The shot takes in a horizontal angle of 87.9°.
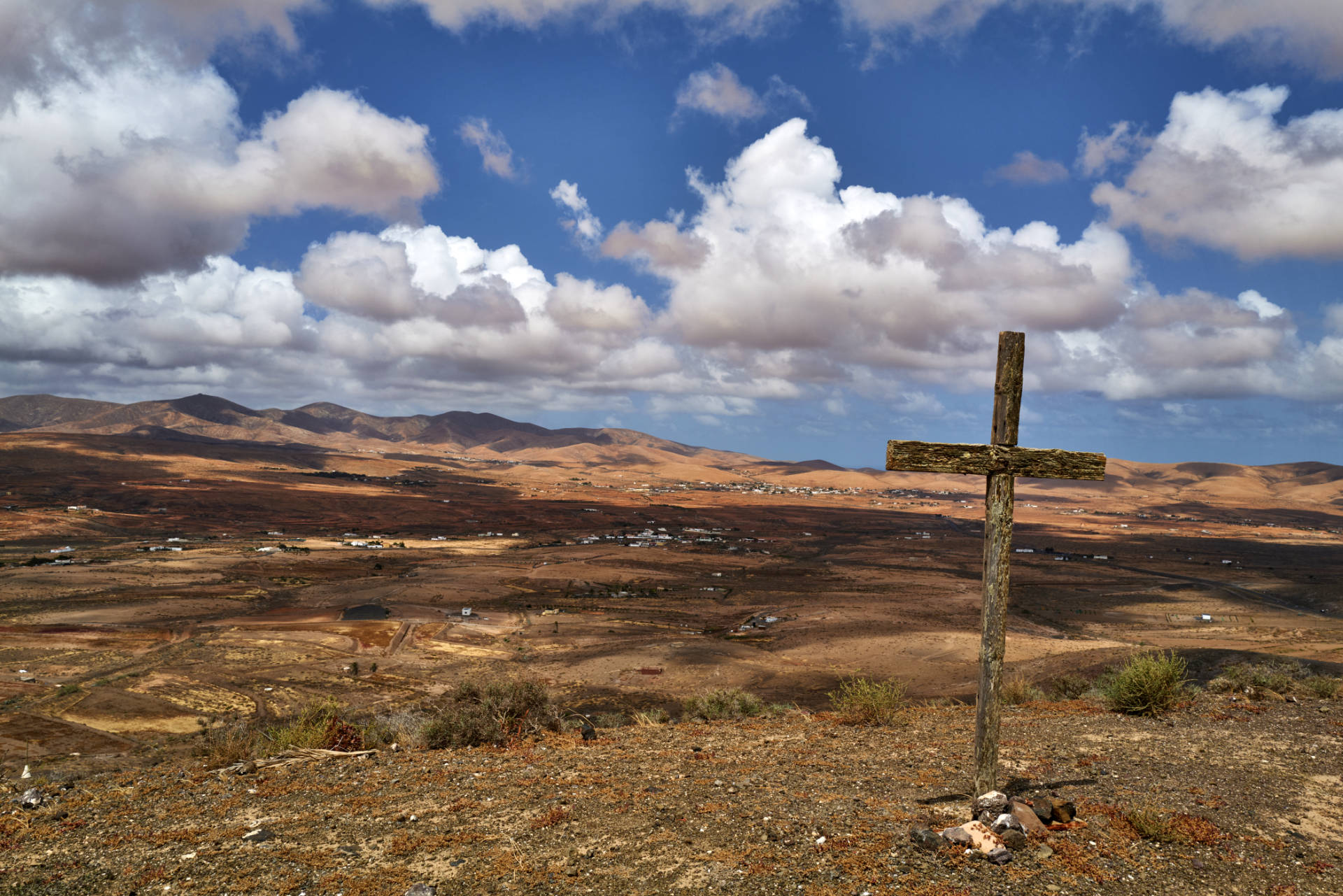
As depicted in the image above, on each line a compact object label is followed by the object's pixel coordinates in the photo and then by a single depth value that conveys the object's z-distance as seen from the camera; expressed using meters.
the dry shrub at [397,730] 11.77
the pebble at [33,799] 8.80
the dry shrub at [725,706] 15.75
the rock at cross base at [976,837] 6.64
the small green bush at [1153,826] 6.80
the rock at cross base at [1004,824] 6.82
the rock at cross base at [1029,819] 6.92
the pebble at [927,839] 6.71
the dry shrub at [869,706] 12.61
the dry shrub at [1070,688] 16.59
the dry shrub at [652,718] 13.53
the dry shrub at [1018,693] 15.31
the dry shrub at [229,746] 10.70
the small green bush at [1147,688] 12.25
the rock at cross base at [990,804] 7.26
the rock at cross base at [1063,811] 7.29
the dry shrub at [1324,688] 13.09
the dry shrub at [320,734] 11.23
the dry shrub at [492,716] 11.74
